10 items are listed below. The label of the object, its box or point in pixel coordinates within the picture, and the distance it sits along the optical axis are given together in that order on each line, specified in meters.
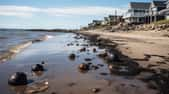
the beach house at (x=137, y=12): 57.43
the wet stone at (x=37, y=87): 6.42
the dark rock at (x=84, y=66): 9.42
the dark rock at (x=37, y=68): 9.22
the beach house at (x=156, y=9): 48.37
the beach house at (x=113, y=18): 75.19
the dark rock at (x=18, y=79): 7.15
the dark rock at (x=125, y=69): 8.63
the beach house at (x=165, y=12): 44.63
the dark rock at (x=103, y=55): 13.24
